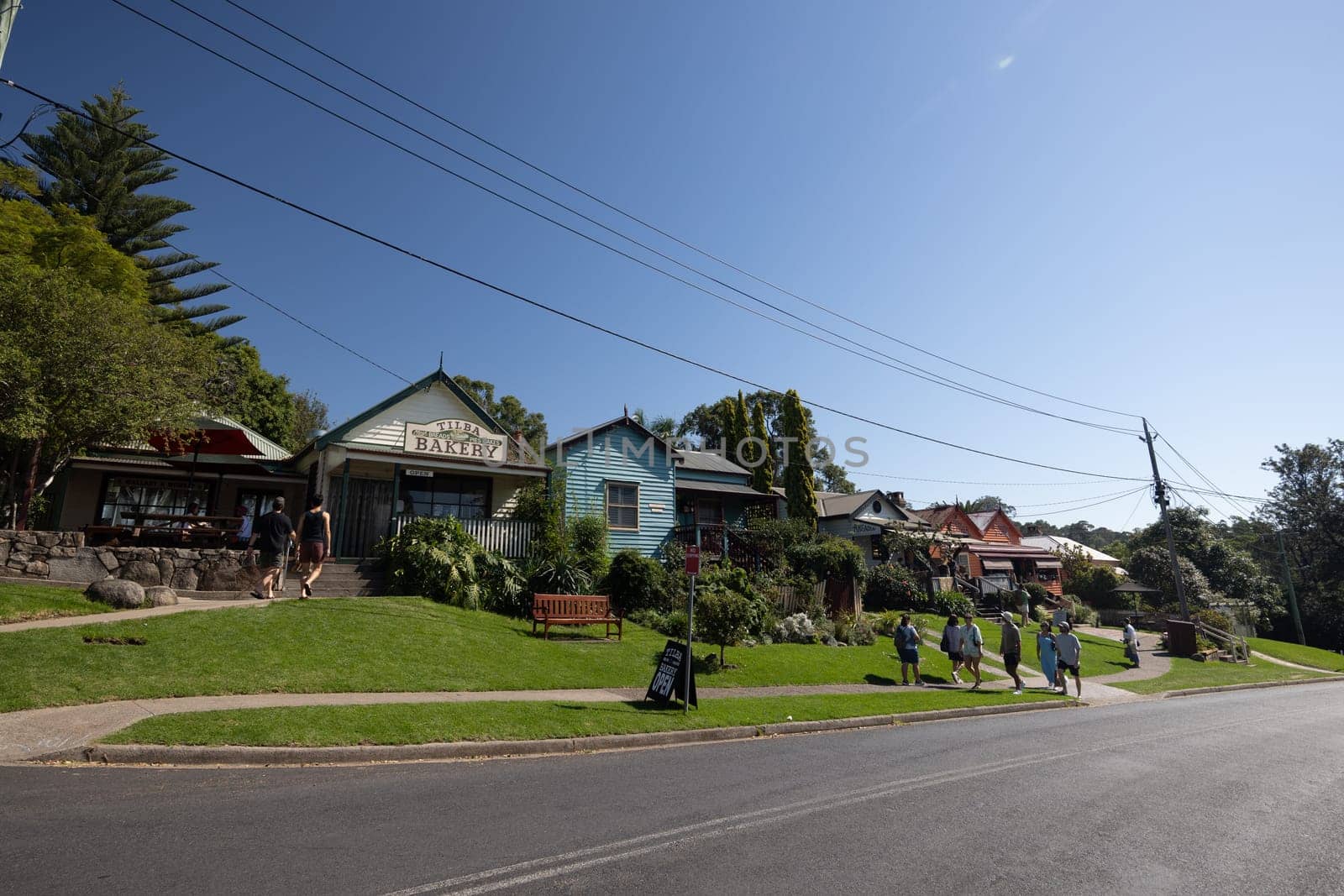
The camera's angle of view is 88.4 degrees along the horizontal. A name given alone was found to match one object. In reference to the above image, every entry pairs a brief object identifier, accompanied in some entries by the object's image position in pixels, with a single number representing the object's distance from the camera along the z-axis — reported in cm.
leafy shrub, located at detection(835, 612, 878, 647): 2008
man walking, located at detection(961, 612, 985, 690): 1625
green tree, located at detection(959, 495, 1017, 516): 9419
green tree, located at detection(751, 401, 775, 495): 3478
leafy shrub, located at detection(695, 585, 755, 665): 1451
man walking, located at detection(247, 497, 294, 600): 1291
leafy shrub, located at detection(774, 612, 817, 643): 1903
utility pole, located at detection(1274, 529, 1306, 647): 4041
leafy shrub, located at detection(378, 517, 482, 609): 1645
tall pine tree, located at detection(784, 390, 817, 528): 3144
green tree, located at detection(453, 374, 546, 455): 4936
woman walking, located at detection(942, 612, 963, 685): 1664
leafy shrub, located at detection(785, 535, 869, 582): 2489
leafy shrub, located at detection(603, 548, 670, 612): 1867
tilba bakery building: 1952
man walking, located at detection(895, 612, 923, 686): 1603
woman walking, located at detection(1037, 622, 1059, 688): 1664
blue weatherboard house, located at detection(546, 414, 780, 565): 2359
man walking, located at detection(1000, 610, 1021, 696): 1670
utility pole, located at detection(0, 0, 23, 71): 730
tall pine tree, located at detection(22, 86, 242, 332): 2975
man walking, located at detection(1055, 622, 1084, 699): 1620
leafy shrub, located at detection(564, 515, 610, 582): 2035
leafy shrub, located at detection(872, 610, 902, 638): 2227
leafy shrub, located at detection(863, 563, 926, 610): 2797
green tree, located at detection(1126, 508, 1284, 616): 4338
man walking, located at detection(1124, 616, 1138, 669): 2277
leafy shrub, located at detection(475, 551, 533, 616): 1722
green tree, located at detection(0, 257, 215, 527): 1362
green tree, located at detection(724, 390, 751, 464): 4043
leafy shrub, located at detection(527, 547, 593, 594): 1783
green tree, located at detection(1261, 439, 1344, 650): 5404
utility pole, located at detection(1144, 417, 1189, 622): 2728
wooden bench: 1502
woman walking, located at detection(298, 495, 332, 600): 1227
